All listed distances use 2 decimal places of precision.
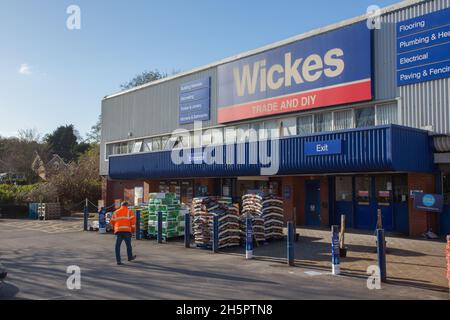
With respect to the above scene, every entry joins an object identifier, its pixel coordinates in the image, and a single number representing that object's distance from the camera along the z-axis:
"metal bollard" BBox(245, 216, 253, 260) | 13.51
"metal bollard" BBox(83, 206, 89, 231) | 23.37
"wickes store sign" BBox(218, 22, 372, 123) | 18.73
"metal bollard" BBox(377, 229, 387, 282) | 10.12
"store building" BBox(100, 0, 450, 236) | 16.47
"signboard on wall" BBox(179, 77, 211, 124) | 26.30
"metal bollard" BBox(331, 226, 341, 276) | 10.90
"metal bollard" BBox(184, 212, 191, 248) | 16.08
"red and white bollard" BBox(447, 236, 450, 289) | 9.13
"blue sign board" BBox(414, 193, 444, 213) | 16.00
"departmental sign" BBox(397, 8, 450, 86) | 16.25
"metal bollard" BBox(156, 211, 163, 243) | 17.45
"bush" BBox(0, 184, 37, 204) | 35.53
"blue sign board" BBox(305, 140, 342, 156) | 16.91
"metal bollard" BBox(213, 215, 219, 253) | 14.88
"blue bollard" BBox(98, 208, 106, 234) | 21.61
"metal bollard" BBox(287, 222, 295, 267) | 12.17
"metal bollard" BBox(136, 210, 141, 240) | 18.50
